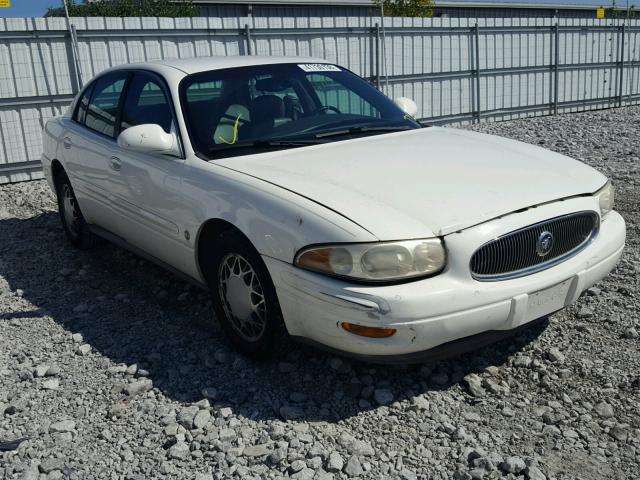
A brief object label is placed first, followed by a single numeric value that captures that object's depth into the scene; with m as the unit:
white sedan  2.96
